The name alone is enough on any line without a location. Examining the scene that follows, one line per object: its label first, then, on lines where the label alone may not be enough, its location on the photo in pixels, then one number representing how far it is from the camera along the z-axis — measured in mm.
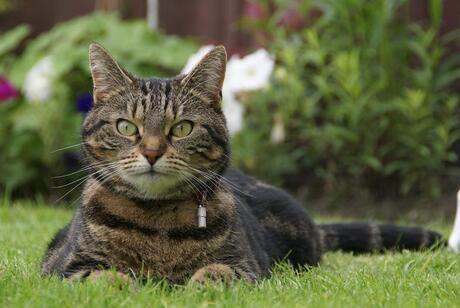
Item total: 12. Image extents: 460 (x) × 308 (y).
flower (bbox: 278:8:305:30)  11979
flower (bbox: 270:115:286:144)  11255
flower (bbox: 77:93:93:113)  11401
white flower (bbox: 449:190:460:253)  7420
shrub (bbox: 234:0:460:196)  10669
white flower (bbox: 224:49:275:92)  11269
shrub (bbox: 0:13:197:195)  11972
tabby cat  5302
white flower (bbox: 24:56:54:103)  11811
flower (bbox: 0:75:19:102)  11840
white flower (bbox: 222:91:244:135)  11233
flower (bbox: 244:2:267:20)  12308
